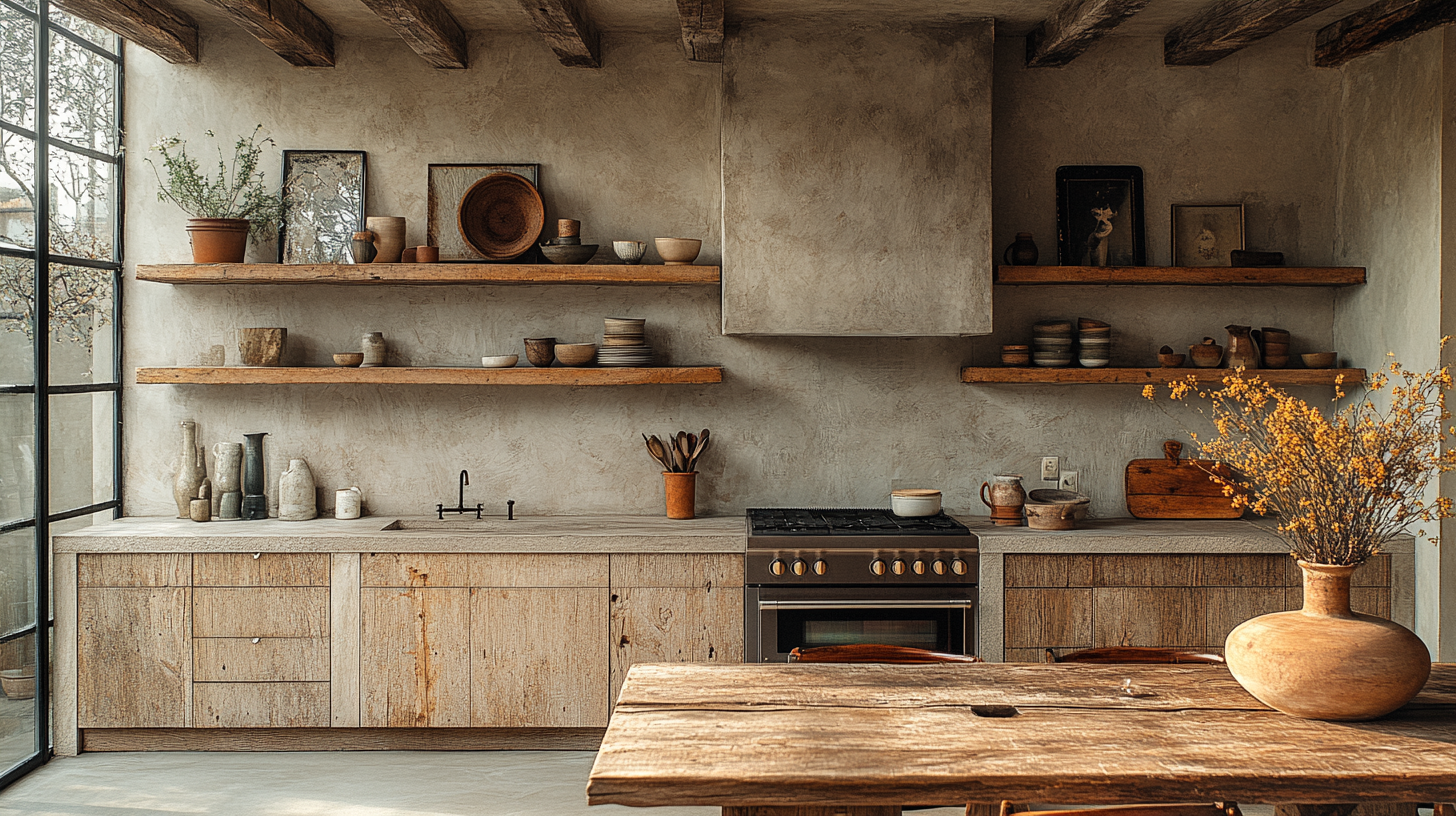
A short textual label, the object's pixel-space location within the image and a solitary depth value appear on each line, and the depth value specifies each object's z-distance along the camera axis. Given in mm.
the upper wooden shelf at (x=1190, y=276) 4086
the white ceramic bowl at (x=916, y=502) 4035
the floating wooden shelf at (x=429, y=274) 4012
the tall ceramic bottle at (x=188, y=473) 4172
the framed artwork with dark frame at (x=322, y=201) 4285
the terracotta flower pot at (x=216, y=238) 4062
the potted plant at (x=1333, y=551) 1806
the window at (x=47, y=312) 3547
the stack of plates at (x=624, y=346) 4137
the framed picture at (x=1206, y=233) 4316
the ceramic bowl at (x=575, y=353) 4121
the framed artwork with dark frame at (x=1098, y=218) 4305
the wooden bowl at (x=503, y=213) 4242
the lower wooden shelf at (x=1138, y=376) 4082
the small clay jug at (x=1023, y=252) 4180
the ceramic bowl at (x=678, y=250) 4094
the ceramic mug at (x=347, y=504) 4199
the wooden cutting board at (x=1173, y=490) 4215
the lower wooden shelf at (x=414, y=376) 4031
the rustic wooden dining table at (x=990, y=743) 1598
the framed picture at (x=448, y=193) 4293
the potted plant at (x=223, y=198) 4078
